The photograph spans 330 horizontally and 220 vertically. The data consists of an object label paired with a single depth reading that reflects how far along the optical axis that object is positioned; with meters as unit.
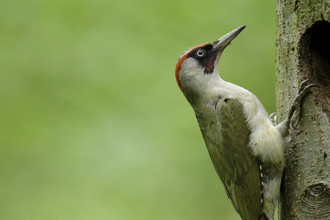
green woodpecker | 6.94
